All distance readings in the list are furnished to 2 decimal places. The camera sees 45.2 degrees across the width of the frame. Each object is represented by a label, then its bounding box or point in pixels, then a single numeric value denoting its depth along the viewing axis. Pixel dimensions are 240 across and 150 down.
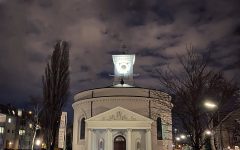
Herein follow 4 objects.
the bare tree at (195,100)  18.25
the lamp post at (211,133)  21.06
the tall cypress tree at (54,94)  41.28
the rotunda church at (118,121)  41.59
